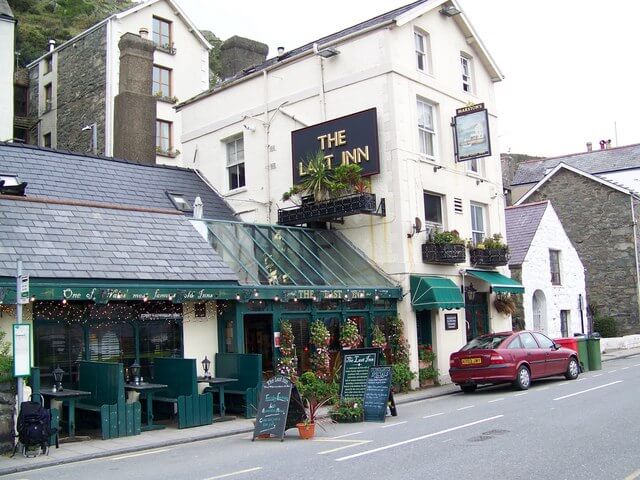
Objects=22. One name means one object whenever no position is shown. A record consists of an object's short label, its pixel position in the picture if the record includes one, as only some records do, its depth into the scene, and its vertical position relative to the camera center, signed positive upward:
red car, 17.66 -1.15
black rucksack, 11.05 -1.41
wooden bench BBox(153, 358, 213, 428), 13.80 -1.26
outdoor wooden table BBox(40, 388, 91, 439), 12.15 -1.04
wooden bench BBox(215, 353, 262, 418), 14.95 -1.08
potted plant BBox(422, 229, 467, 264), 20.72 +2.04
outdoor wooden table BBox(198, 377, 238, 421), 14.47 -1.14
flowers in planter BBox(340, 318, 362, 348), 18.11 -0.32
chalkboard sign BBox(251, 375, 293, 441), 12.25 -1.43
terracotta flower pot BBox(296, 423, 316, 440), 12.25 -1.82
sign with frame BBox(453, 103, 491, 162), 21.53 +5.67
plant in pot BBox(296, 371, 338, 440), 16.12 -1.50
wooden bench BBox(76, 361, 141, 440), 12.70 -1.26
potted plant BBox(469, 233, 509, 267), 22.94 +2.04
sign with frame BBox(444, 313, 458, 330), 21.58 -0.10
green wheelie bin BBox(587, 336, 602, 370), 23.11 -1.40
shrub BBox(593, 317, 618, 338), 35.44 -0.80
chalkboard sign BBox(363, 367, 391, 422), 13.92 -1.43
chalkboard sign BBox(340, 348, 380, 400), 14.54 -0.99
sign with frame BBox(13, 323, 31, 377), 11.52 -0.19
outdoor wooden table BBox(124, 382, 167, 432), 13.29 -1.13
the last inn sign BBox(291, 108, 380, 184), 20.38 +5.35
